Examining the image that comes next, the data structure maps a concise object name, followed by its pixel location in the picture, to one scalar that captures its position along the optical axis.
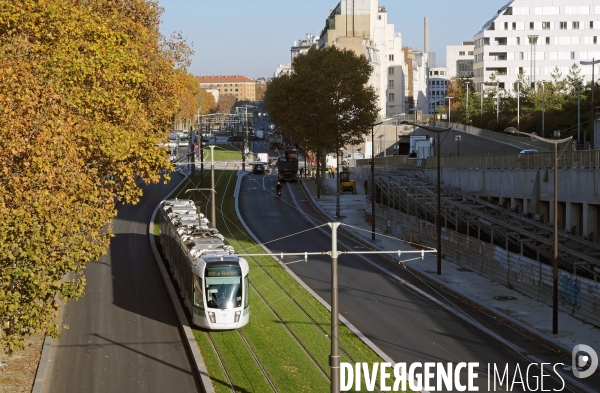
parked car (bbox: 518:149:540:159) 52.35
